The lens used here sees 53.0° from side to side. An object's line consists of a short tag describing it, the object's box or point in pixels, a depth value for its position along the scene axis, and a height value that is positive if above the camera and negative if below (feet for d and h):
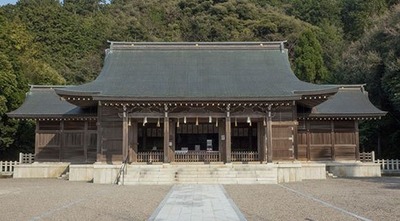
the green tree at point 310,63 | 149.59 +30.97
